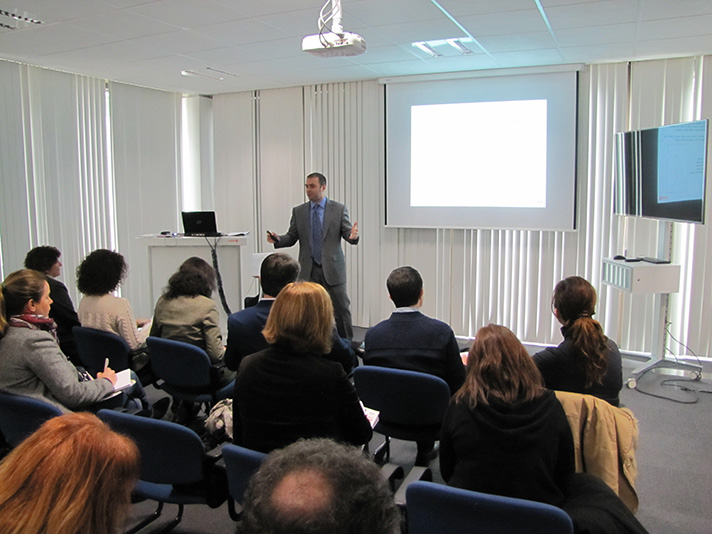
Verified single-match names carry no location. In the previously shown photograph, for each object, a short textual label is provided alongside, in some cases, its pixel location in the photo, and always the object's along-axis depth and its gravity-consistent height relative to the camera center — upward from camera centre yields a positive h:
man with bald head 0.73 -0.39
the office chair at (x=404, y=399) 2.58 -0.90
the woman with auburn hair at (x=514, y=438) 1.74 -0.73
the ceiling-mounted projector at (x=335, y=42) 3.27 +0.96
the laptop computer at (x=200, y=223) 5.55 -0.15
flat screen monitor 4.26 +0.27
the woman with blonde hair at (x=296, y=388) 2.07 -0.66
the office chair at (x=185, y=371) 3.14 -0.93
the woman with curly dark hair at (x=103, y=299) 3.53 -0.57
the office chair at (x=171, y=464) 2.05 -0.95
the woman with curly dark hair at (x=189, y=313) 3.47 -0.64
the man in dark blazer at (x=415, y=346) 2.77 -0.69
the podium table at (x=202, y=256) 5.51 -0.48
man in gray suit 5.46 -0.32
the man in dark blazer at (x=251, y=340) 2.92 -0.67
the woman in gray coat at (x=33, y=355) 2.41 -0.62
